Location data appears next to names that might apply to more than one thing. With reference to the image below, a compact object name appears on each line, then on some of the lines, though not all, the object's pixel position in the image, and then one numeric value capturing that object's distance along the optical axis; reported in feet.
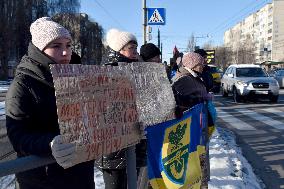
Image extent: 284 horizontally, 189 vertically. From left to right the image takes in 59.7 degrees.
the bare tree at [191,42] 129.91
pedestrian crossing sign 27.93
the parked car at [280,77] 57.42
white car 35.14
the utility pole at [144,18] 28.37
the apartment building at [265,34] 245.65
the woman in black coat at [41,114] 3.94
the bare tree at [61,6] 99.42
